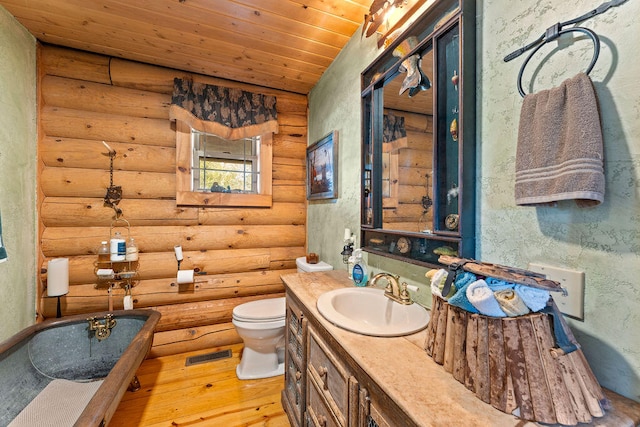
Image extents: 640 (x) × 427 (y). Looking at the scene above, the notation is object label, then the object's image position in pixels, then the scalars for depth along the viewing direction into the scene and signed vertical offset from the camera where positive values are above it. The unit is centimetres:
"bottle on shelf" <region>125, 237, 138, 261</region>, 220 -35
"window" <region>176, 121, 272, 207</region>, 242 +43
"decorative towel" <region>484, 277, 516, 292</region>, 65 -18
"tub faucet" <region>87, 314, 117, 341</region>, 191 -85
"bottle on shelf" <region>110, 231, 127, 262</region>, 212 -31
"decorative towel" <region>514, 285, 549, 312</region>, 60 -20
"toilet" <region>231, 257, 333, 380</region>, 196 -95
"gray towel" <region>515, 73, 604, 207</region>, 65 +18
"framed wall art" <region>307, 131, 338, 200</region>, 214 +41
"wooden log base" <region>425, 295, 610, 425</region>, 56 -36
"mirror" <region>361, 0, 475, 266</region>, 100 +35
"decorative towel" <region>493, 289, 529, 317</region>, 60 -21
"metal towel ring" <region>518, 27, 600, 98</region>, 68 +47
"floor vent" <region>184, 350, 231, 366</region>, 226 -130
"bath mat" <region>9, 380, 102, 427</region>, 143 -116
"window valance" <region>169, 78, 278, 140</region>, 236 +99
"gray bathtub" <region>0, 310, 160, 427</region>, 136 -98
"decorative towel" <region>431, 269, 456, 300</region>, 81 -22
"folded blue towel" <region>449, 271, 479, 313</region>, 67 -21
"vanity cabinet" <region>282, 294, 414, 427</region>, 80 -68
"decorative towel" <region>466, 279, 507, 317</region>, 62 -21
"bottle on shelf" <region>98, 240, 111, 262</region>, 217 -34
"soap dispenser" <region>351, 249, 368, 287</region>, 152 -36
